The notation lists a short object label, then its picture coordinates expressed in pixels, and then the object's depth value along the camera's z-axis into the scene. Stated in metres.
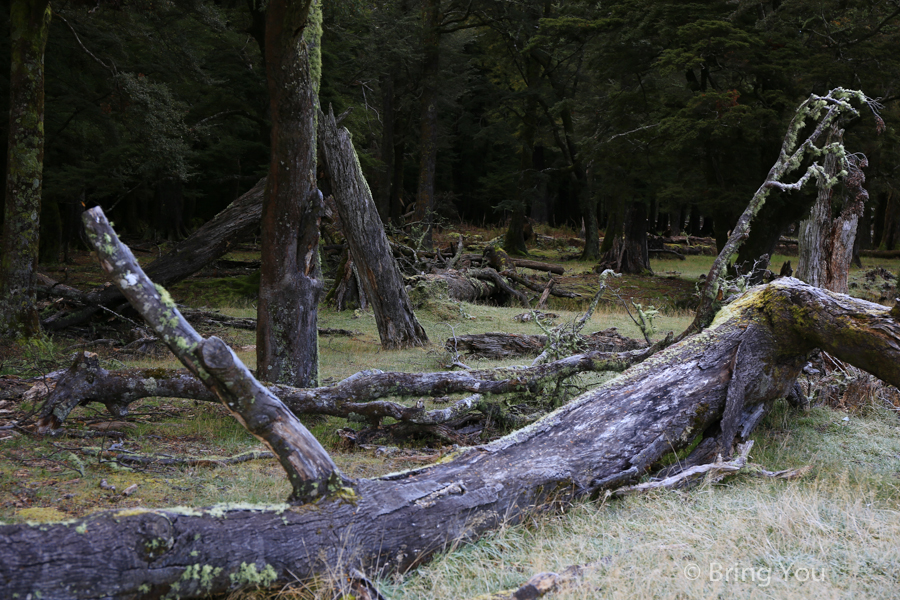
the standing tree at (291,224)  5.79
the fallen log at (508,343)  9.09
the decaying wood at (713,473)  4.13
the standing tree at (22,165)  8.27
